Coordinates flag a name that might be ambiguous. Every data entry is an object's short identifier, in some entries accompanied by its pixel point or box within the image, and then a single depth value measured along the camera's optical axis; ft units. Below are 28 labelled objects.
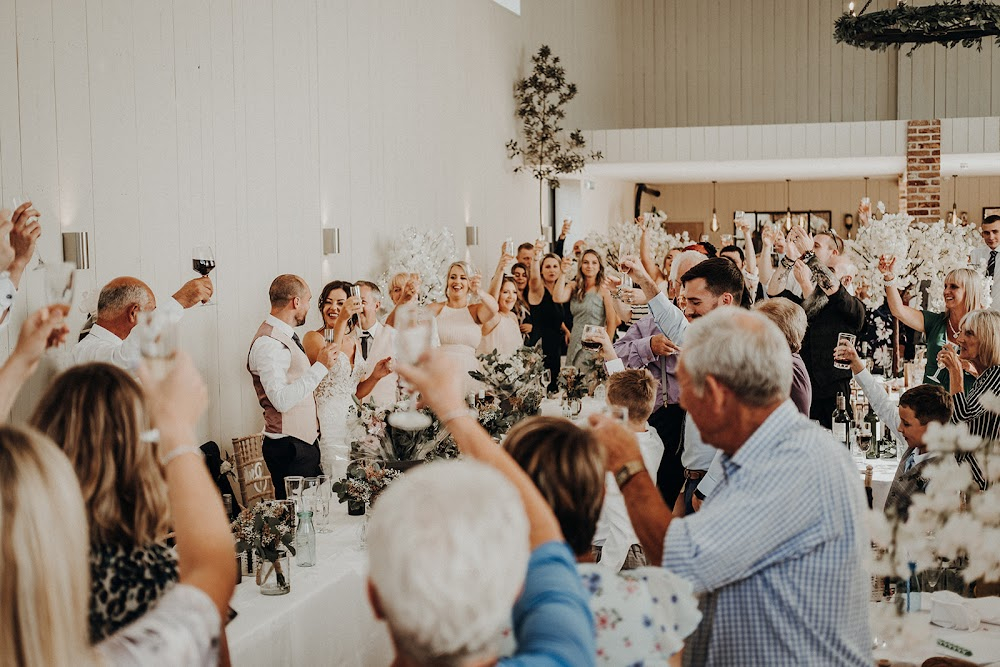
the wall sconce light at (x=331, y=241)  24.61
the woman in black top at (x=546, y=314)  29.20
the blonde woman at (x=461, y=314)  21.88
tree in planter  39.34
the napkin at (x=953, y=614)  9.20
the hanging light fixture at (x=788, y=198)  62.03
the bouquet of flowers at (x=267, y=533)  9.75
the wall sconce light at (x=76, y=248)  15.89
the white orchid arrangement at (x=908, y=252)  28.73
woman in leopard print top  5.57
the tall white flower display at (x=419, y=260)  27.35
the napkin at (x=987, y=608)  9.36
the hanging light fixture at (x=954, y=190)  59.16
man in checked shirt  6.03
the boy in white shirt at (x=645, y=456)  12.53
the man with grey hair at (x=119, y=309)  13.78
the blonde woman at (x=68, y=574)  3.98
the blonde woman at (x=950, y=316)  19.12
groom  16.21
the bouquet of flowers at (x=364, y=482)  11.84
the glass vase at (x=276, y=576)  9.82
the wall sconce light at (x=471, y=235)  34.55
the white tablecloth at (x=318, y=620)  8.99
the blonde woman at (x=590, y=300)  27.78
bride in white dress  15.19
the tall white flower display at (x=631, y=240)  40.83
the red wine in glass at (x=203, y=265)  14.05
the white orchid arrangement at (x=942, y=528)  5.62
